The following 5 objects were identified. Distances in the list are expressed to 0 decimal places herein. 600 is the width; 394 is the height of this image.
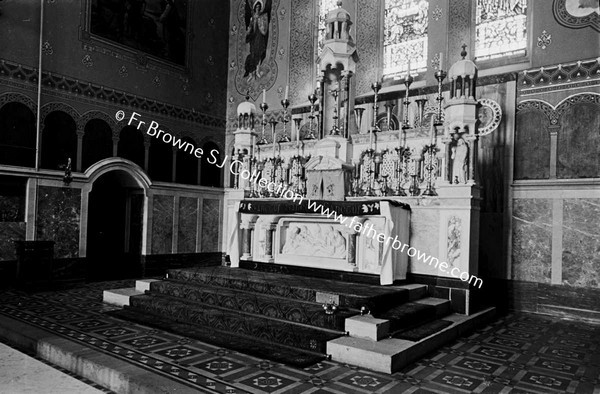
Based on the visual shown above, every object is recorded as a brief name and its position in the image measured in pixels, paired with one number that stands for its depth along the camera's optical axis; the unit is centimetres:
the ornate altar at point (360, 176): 661
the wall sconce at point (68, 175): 925
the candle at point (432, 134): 716
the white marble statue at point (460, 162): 661
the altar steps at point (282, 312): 495
